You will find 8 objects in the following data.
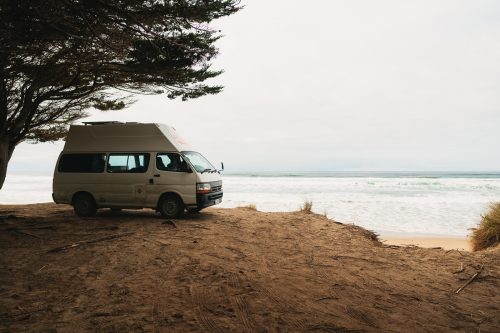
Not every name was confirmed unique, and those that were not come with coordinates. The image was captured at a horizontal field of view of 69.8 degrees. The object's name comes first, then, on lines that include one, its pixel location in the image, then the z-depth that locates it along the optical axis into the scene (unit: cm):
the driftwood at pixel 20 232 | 824
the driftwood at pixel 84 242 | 711
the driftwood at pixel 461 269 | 704
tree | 593
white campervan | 1035
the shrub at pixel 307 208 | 1318
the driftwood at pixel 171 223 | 948
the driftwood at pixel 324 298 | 525
